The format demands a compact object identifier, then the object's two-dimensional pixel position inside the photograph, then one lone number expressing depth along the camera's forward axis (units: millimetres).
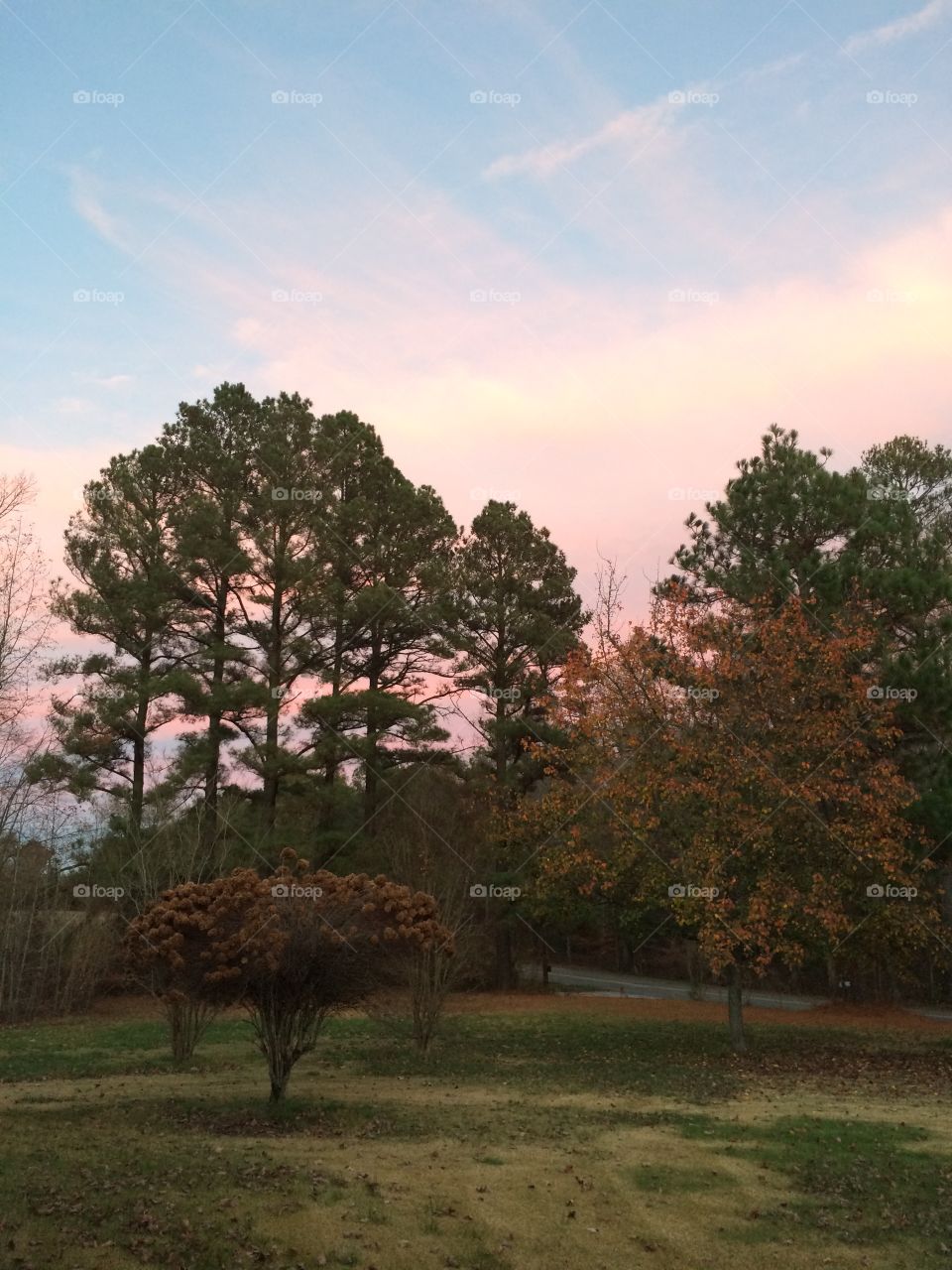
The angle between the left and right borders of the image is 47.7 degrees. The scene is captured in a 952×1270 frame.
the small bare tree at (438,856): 18031
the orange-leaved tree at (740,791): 18094
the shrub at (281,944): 11148
